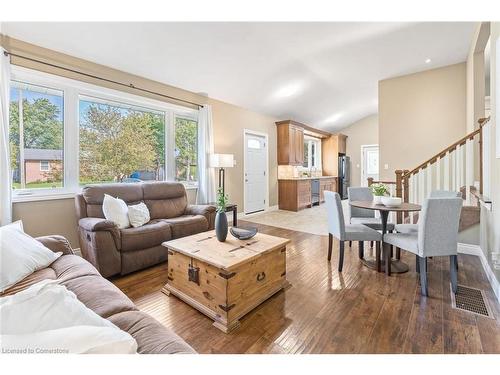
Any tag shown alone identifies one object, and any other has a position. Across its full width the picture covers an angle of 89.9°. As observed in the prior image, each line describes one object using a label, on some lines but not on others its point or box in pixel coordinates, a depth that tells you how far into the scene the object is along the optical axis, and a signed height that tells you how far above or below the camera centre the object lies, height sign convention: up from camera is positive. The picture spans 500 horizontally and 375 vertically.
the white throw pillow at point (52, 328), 0.71 -0.42
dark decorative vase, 2.33 -0.39
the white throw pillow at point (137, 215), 3.08 -0.36
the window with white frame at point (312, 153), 8.61 +1.19
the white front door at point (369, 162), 9.05 +0.87
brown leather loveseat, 2.59 -0.47
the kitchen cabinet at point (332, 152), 8.79 +1.22
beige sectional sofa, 1.01 -0.62
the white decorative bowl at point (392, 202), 2.75 -0.18
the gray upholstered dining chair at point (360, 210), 3.53 -0.36
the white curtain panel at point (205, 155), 4.74 +0.60
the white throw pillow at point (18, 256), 1.55 -0.46
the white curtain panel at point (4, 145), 2.54 +0.43
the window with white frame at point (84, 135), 2.93 +0.74
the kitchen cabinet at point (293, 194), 6.69 -0.21
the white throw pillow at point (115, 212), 2.96 -0.30
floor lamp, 4.65 +0.49
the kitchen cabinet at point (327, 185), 7.97 +0.04
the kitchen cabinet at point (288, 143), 6.74 +1.19
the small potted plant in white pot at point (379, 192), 2.93 -0.08
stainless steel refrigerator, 8.91 +0.43
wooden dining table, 2.66 -0.48
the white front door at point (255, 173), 6.01 +0.35
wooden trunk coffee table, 1.86 -0.72
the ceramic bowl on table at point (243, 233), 2.39 -0.45
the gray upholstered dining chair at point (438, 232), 2.20 -0.41
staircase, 3.21 +0.09
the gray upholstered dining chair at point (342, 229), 2.70 -0.49
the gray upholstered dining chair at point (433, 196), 2.93 -0.12
